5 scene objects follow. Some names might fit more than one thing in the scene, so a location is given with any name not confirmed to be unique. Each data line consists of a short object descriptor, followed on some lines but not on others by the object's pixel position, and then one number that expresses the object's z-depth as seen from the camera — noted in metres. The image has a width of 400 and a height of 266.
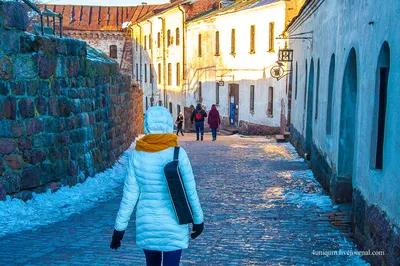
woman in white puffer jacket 3.66
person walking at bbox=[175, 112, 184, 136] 23.14
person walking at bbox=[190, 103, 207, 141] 18.28
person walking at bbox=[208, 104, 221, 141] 18.43
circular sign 20.53
